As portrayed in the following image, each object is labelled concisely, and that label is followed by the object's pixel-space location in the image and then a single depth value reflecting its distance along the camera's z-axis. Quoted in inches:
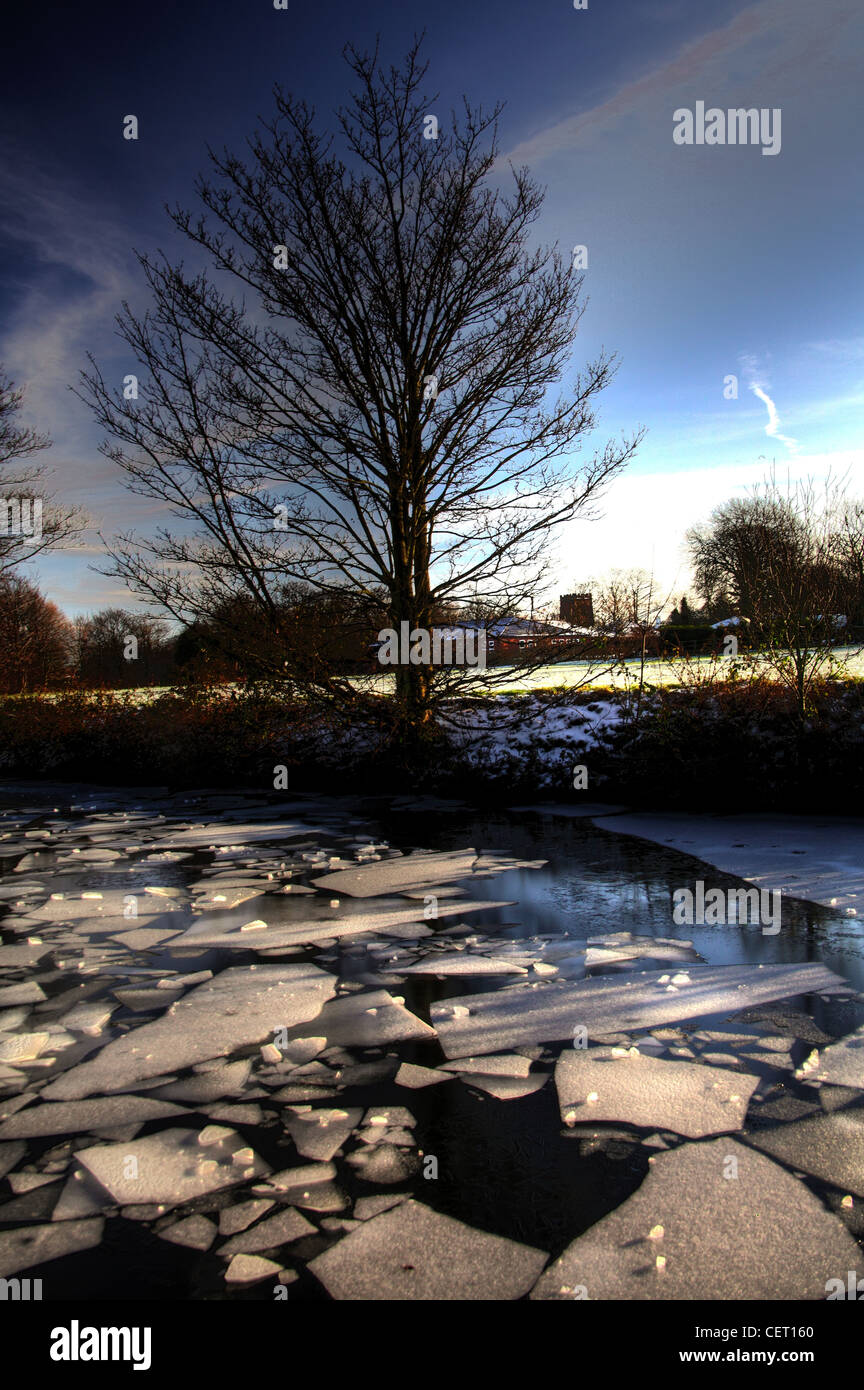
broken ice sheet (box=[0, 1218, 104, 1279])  87.2
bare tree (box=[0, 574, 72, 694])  628.1
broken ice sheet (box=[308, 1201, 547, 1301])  81.1
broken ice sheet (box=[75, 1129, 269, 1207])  99.2
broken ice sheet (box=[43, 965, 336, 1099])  129.6
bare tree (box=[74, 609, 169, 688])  614.2
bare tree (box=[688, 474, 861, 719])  349.7
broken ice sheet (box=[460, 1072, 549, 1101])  120.0
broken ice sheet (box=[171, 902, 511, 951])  193.2
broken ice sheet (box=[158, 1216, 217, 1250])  89.4
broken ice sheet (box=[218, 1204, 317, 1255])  88.4
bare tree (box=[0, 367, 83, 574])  689.6
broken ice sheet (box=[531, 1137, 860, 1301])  81.1
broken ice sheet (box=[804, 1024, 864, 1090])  120.3
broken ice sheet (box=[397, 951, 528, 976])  169.7
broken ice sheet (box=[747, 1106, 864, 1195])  98.8
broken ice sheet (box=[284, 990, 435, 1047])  139.9
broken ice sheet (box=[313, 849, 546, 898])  240.5
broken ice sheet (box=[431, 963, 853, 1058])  139.3
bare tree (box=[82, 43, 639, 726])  362.3
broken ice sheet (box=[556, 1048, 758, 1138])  111.3
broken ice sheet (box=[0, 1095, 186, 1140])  113.4
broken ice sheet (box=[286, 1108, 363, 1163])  106.8
